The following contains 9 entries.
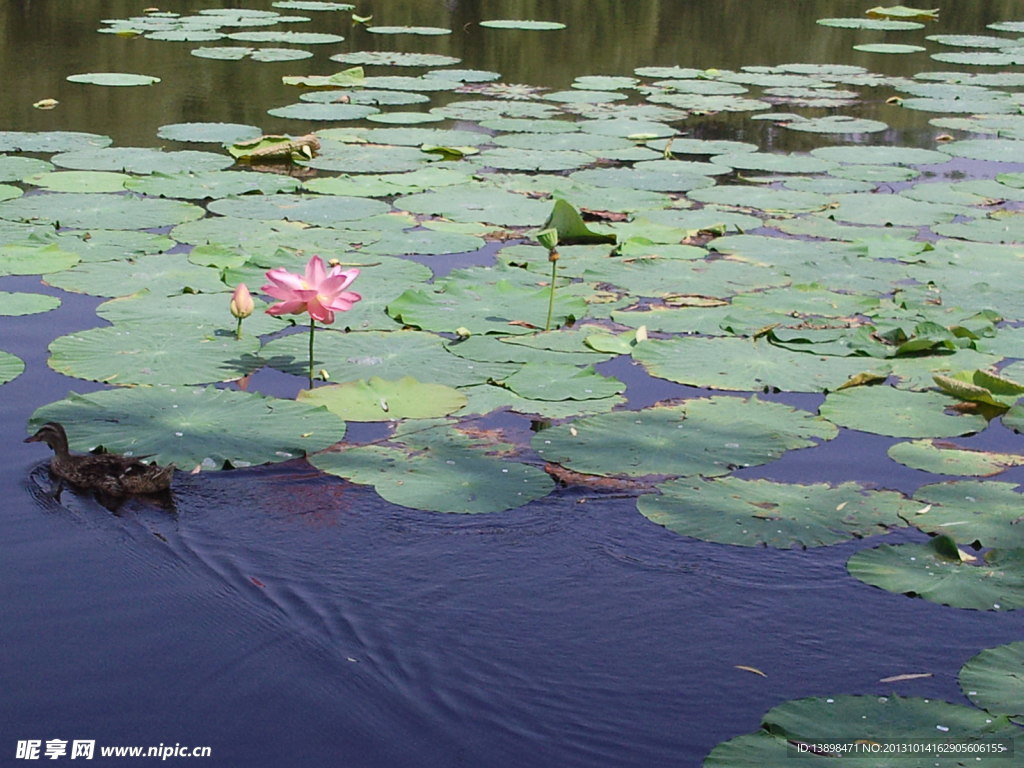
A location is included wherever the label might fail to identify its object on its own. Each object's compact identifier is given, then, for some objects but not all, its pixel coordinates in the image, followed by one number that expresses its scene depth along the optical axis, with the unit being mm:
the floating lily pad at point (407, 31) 27219
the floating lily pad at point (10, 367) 7878
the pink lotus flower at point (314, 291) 7844
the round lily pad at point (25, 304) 9031
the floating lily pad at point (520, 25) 28016
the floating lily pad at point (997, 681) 4871
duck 6484
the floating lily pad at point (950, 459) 7047
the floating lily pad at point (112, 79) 19266
